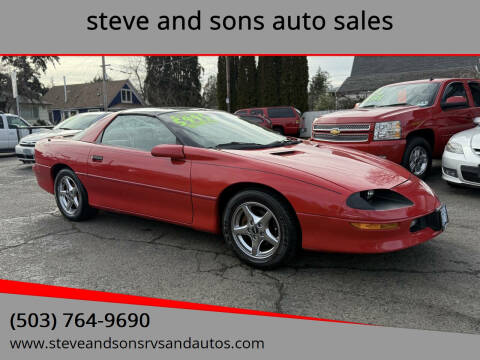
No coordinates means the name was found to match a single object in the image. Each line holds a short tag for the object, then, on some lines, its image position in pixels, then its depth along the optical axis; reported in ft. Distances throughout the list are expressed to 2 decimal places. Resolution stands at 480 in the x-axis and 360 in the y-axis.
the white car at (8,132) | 42.36
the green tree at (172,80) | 146.72
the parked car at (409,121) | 20.45
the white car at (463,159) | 17.62
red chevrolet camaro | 9.78
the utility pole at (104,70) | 101.24
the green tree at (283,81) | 91.71
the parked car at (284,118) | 61.72
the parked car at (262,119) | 58.18
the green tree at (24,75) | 118.01
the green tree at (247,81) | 99.86
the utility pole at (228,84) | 88.97
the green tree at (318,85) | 143.45
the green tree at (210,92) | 163.63
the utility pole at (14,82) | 54.56
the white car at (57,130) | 32.07
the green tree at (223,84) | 104.63
